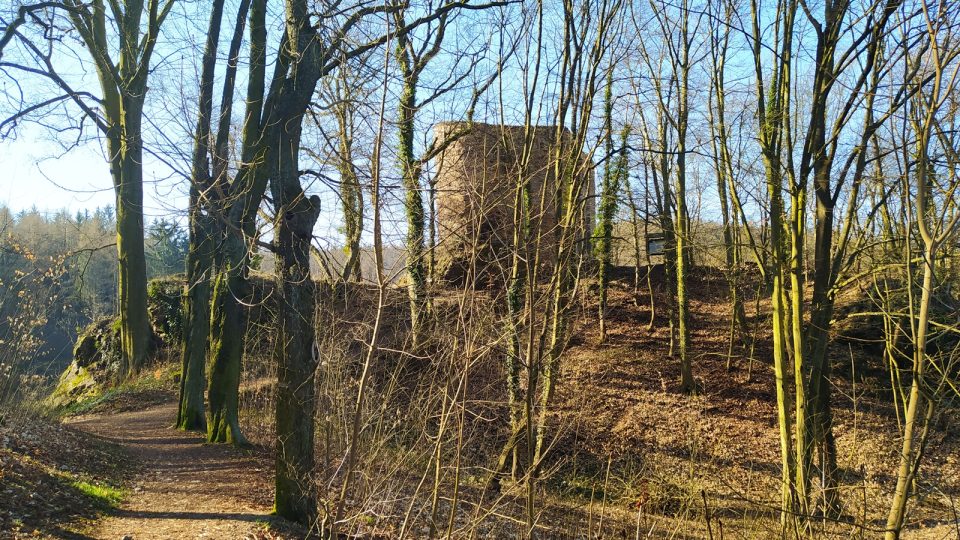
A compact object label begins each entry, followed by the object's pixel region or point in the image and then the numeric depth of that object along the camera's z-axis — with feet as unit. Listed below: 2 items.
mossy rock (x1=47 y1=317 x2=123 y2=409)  57.98
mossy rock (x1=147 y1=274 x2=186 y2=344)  64.28
